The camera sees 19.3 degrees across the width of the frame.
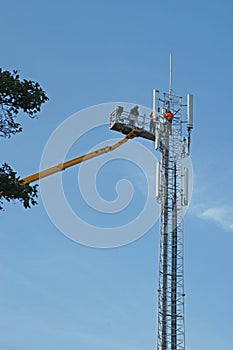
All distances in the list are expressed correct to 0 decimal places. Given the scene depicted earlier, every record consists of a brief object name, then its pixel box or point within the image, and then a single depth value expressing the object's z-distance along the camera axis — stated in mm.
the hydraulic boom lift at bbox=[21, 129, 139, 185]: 55753
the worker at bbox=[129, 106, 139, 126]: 55125
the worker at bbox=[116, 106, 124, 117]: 54688
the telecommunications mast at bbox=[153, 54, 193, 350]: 49844
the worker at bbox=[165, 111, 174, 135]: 55838
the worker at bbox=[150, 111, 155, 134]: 56031
